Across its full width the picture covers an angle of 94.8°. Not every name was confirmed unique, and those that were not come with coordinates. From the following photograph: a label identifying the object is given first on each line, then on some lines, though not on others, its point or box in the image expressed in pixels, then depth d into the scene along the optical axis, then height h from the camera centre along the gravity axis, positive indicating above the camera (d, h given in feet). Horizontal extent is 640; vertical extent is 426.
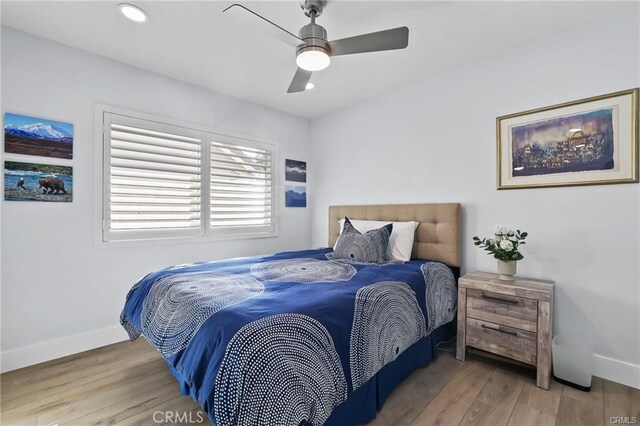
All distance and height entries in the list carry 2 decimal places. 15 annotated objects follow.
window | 8.97 +1.05
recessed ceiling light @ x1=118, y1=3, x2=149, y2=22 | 6.54 +4.58
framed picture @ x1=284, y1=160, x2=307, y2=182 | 13.47 +1.97
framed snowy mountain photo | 7.33 +1.98
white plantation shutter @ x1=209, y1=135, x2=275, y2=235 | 11.16 +1.05
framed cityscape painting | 6.62 +1.72
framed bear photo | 7.34 +0.80
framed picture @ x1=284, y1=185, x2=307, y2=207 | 13.47 +0.78
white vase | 7.39 -1.45
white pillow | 9.01 -0.89
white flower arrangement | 7.30 -0.80
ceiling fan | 5.98 +3.54
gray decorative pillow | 8.66 -1.00
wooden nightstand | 6.43 -2.50
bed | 3.79 -1.97
